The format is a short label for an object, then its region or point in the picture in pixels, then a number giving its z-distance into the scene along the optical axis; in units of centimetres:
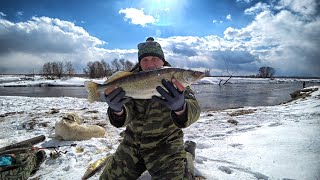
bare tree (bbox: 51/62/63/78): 6987
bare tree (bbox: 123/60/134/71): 6919
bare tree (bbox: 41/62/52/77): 7928
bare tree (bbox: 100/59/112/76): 6940
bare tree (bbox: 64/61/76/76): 7889
